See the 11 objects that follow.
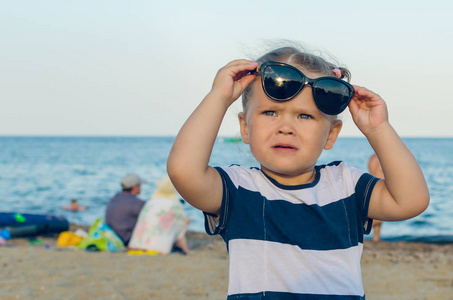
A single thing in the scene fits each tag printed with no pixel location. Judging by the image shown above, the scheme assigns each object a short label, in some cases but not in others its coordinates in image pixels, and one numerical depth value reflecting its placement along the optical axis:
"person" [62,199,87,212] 14.49
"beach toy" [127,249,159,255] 7.32
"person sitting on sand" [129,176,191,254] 7.41
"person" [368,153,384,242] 7.93
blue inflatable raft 9.62
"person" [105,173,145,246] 7.95
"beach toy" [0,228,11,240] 9.07
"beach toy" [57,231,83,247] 8.27
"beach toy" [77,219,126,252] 7.65
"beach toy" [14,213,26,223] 10.02
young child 2.10
